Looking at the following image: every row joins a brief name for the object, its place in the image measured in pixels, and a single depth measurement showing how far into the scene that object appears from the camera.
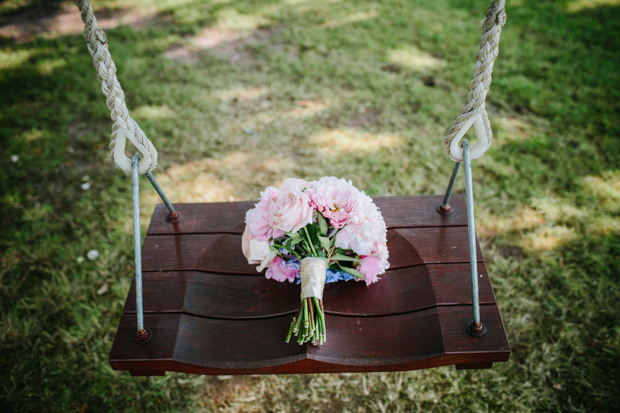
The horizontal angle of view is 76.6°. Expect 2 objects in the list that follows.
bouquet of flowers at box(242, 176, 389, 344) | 1.34
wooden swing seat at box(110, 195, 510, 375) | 1.35
